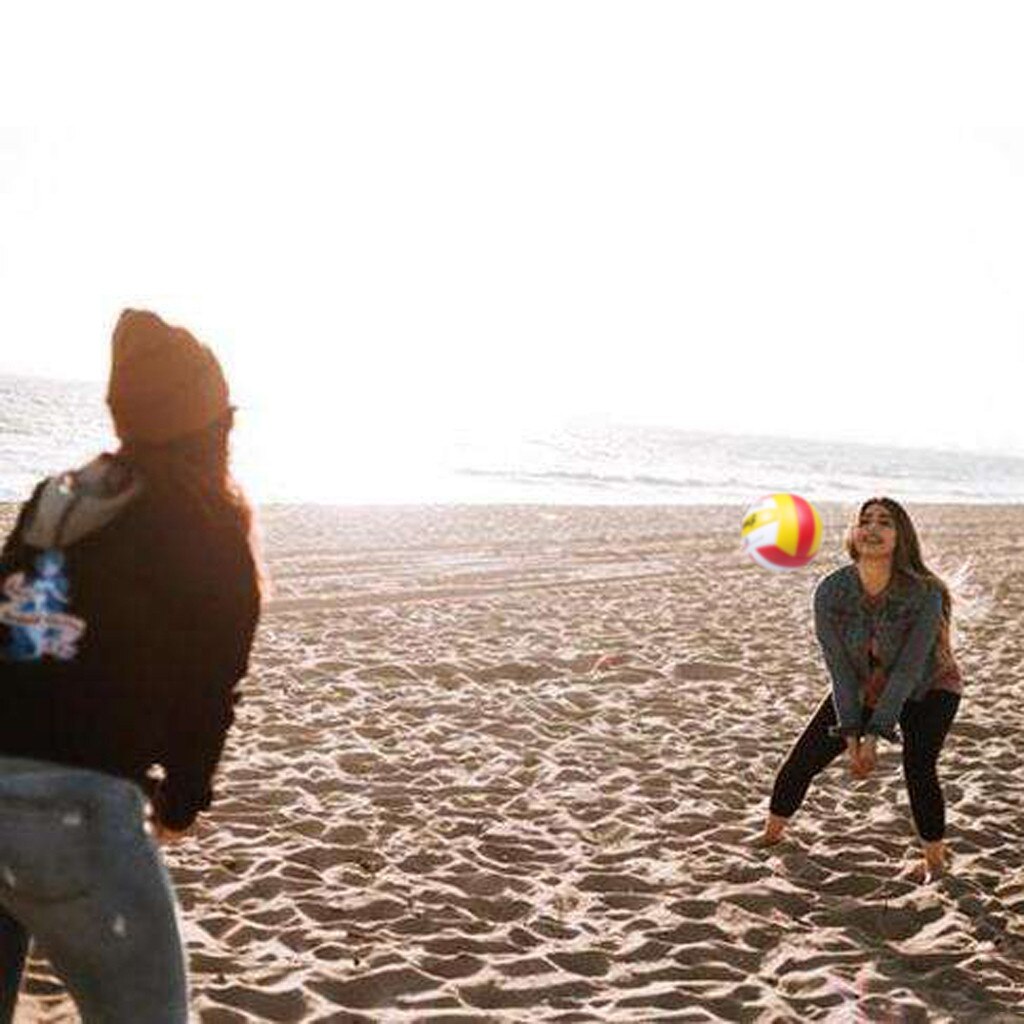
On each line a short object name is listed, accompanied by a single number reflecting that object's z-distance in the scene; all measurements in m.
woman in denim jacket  5.23
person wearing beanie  1.98
